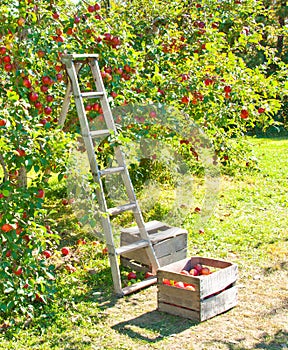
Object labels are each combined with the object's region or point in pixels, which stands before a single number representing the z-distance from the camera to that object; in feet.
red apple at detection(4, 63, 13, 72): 14.37
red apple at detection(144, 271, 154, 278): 16.11
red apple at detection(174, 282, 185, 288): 13.71
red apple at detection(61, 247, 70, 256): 16.11
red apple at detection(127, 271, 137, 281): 15.98
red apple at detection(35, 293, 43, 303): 13.92
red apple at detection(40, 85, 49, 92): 15.15
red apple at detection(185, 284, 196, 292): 13.47
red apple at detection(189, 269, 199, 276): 14.44
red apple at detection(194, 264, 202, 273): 14.69
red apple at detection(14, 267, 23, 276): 13.26
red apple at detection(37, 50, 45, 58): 14.85
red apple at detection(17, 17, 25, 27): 14.44
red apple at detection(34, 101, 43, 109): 14.93
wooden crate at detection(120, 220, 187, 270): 16.47
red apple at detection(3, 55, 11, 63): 14.33
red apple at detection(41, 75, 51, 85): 15.06
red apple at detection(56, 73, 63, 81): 15.43
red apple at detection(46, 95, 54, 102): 15.60
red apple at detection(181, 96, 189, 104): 17.89
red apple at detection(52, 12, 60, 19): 15.87
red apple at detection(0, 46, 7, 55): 14.40
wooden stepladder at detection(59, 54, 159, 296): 14.96
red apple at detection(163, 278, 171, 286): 13.96
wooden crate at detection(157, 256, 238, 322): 13.19
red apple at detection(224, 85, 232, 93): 18.32
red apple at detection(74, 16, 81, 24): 15.63
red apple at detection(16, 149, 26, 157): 12.63
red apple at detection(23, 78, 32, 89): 14.47
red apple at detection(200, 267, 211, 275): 14.61
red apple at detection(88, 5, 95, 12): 16.27
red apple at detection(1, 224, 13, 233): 12.58
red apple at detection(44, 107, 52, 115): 15.17
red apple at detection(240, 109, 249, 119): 18.48
